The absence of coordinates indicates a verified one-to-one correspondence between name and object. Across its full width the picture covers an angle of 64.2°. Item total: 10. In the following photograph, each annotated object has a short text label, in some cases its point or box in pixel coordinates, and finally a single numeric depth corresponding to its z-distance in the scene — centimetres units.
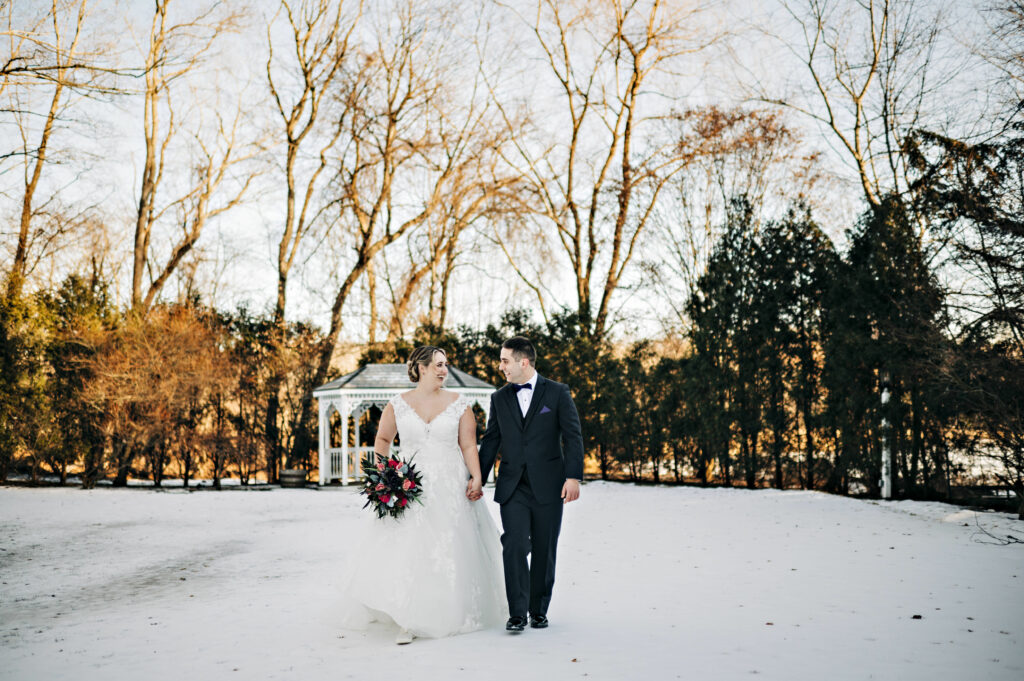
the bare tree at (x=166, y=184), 2400
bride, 501
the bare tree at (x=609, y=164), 2595
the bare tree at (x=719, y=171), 2202
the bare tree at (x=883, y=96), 1708
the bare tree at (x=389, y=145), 2616
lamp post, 1479
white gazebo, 2062
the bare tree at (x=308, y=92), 2617
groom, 504
